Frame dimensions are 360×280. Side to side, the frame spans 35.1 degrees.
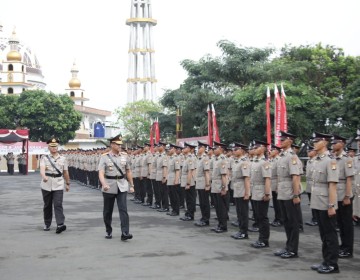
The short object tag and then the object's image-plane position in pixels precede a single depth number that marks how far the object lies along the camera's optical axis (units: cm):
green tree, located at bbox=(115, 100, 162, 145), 6000
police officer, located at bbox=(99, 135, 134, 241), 981
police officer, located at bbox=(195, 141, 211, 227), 1163
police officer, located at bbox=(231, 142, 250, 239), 990
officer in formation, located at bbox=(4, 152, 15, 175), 4131
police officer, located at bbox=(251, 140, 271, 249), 896
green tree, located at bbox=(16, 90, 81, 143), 5569
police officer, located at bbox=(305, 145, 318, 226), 1188
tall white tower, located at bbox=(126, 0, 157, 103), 8419
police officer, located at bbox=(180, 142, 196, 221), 1263
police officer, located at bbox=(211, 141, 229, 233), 1076
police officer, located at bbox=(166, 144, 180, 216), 1373
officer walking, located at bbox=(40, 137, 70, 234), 1073
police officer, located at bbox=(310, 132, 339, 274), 710
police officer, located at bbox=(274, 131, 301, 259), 806
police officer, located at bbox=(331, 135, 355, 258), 828
